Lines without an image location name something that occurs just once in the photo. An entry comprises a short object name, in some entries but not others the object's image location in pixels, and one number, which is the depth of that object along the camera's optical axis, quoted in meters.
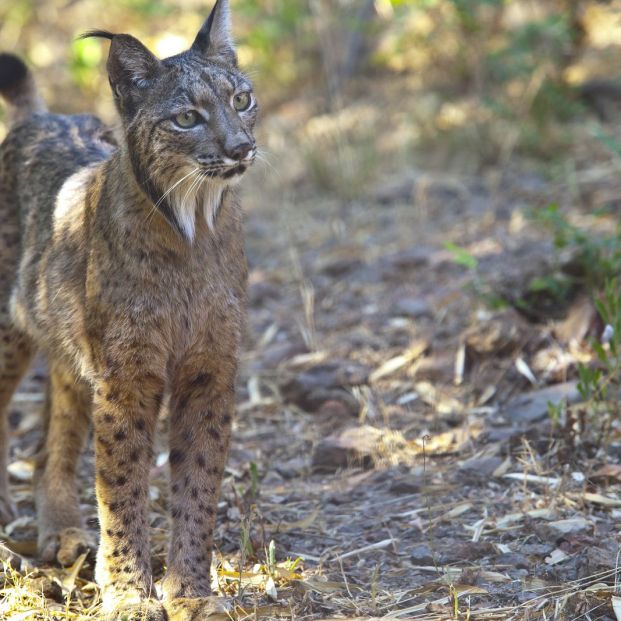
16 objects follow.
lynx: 8.24
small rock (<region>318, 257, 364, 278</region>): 15.97
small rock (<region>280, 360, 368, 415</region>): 12.27
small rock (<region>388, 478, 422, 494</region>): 10.02
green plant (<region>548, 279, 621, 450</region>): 9.95
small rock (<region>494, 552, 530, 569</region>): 8.48
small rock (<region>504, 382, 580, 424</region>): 10.95
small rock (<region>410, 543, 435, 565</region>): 8.78
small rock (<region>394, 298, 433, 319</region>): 14.05
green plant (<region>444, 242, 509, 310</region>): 12.97
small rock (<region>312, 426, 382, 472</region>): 10.71
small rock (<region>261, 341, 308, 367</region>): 13.53
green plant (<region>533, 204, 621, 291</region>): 12.41
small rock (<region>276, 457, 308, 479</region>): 10.88
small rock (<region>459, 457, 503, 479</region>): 10.12
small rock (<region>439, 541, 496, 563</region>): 8.72
